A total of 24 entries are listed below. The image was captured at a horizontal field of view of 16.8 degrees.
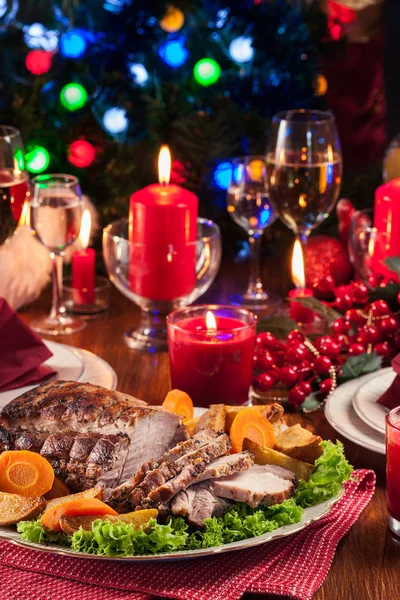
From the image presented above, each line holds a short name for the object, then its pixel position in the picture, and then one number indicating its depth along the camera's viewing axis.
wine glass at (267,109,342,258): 1.39
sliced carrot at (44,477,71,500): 0.99
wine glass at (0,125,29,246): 1.33
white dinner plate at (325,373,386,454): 1.11
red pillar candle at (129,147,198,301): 1.38
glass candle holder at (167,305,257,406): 1.19
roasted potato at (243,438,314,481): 1.01
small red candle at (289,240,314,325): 1.35
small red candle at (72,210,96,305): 1.50
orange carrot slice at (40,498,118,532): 0.94
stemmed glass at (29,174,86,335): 1.40
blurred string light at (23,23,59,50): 1.84
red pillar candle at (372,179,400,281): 1.43
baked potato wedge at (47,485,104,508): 0.96
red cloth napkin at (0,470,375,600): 0.94
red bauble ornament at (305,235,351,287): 1.55
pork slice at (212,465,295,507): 0.96
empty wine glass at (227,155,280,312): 1.51
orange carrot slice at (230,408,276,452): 1.04
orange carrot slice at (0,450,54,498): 0.99
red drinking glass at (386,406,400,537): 0.99
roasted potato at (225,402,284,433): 1.08
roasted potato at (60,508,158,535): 0.94
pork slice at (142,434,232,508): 0.95
